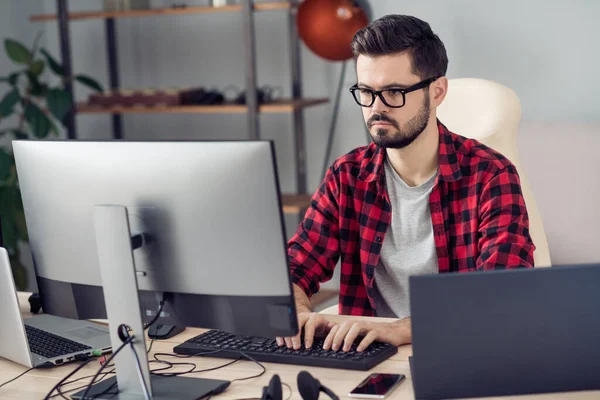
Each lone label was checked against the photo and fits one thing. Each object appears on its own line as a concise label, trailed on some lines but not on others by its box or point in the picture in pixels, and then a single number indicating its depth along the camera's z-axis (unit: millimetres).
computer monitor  2541
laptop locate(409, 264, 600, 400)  2412
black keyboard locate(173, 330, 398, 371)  2769
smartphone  2611
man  3215
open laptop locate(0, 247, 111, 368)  2848
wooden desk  2627
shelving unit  5150
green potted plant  5327
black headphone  2536
